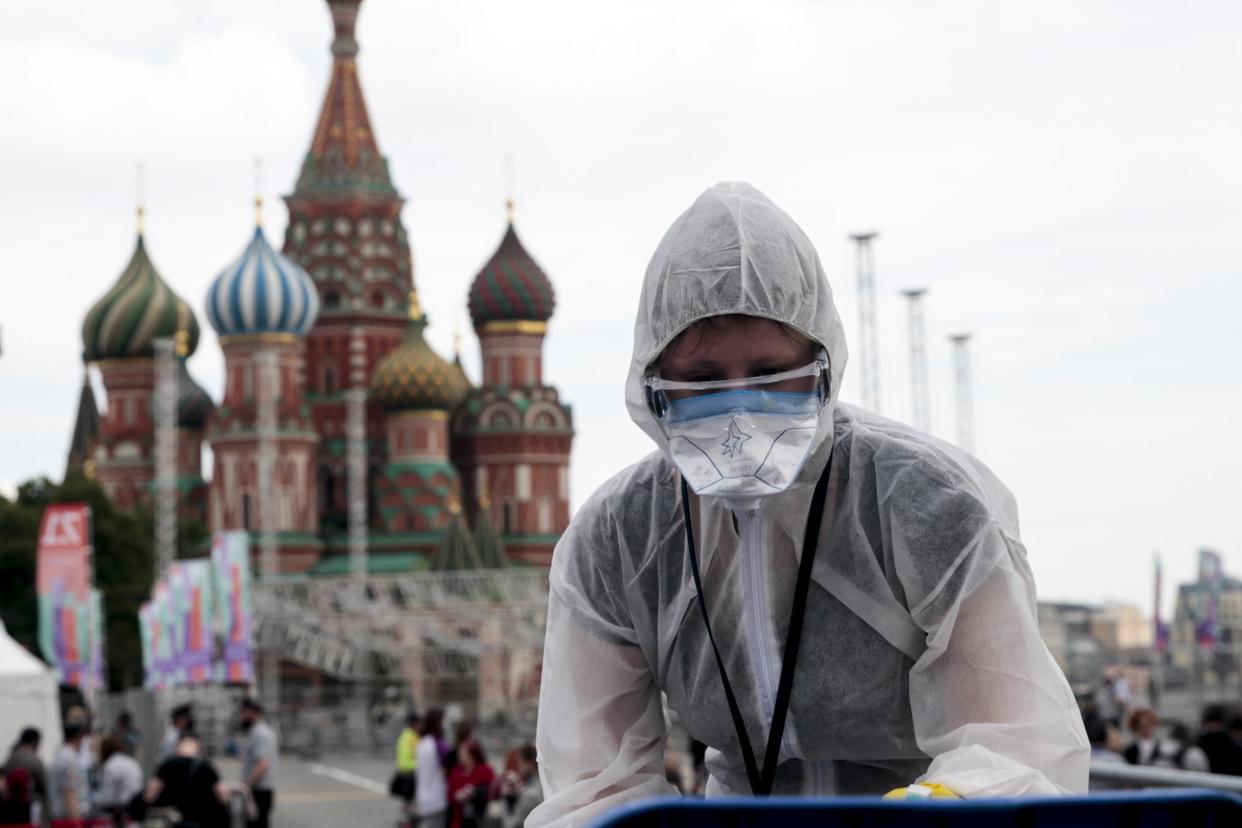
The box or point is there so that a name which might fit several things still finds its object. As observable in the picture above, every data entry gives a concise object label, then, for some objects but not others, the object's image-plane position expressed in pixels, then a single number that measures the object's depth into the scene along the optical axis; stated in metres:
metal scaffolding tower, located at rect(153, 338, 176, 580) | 45.31
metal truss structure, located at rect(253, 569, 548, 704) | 47.72
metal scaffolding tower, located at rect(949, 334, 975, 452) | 44.88
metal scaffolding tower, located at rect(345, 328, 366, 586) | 60.56
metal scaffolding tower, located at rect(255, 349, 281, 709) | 60.47
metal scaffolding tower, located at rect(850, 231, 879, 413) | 36.09
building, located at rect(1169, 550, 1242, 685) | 44.34
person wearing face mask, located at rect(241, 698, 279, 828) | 14.84
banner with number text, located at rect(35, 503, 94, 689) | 22.77
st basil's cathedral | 66.31
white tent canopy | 17.39
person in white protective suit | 2.43
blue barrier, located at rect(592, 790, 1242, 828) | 1.61
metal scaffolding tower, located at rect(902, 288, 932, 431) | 39.47
